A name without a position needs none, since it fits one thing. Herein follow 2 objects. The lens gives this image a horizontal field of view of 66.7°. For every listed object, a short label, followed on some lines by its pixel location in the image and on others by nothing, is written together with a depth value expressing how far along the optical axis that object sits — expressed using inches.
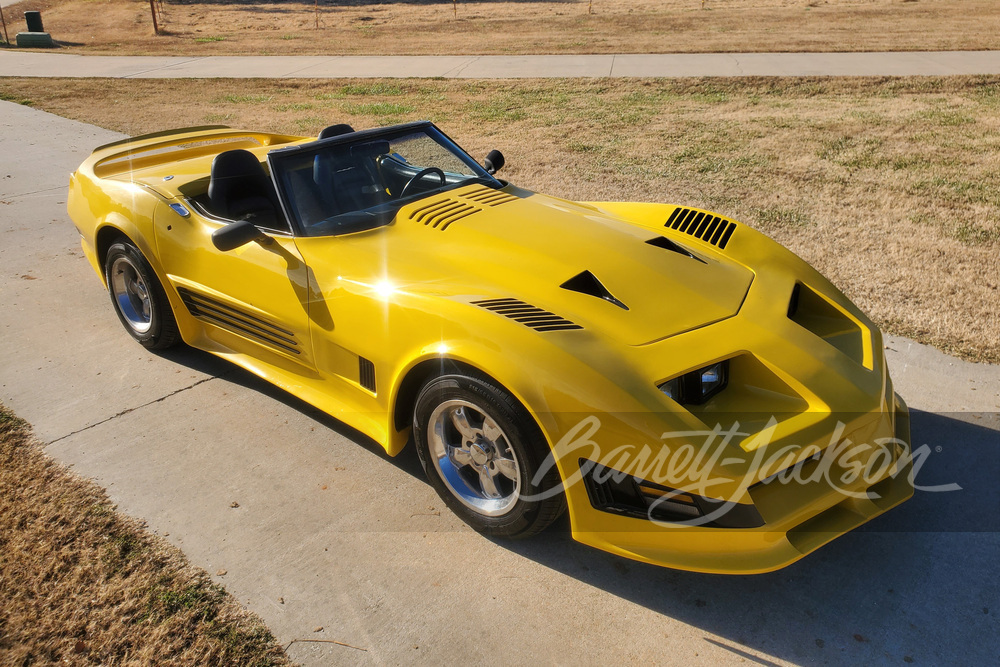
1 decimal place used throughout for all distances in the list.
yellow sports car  98.0
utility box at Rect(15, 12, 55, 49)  810.8
